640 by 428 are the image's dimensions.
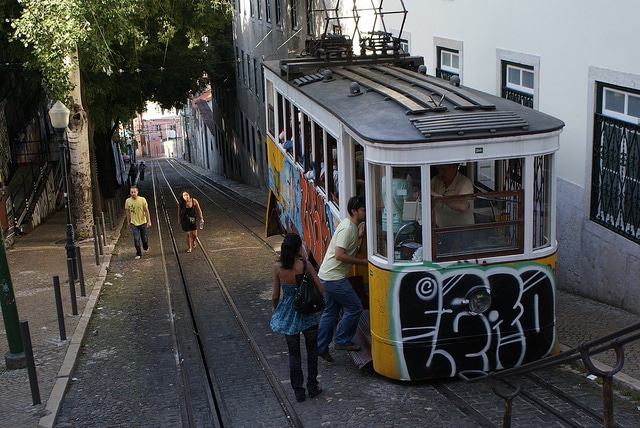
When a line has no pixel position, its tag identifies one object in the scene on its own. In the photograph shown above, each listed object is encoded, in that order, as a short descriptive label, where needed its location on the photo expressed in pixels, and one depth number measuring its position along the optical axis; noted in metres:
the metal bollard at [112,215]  21.69
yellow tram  7.23
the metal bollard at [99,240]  16.38
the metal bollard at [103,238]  17.88
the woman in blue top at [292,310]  7.27
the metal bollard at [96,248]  15.45
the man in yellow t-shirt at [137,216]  16.38
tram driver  7.29
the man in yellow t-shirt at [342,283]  7.91
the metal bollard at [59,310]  10.35
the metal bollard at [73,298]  11.53
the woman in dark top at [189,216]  16.69
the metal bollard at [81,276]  12.68
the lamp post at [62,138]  13.36
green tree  15.75
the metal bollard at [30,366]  8.12
